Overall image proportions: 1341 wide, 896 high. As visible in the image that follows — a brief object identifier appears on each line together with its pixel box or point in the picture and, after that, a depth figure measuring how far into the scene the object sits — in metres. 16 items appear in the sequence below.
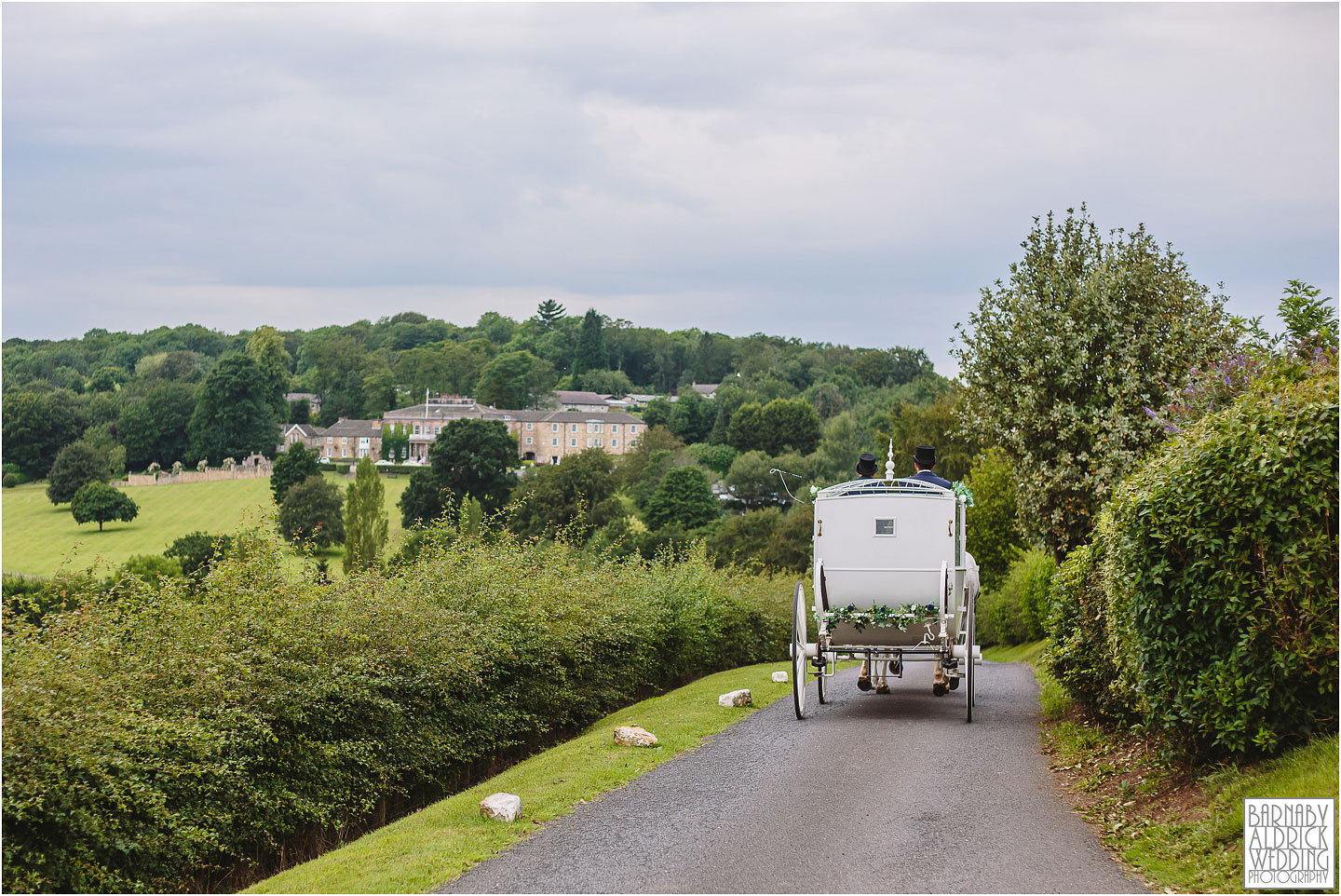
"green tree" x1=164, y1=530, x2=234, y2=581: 66.38
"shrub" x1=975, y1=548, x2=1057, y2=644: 30.08
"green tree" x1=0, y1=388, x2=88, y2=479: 102.69
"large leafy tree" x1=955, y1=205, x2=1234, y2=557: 19.45
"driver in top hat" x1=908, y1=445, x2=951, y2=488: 14.40
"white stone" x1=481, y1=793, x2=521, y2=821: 9.38
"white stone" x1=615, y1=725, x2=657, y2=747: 13.00
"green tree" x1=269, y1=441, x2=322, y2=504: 97.75
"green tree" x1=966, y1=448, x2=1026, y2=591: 43.47
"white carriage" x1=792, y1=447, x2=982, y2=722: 13.29
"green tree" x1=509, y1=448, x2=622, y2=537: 84.25
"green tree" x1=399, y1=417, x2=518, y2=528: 94.06
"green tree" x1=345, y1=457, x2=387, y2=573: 71.81
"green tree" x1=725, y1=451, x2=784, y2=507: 97.56
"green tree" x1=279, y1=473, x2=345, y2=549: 82.06
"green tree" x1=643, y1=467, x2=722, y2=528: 86.12
